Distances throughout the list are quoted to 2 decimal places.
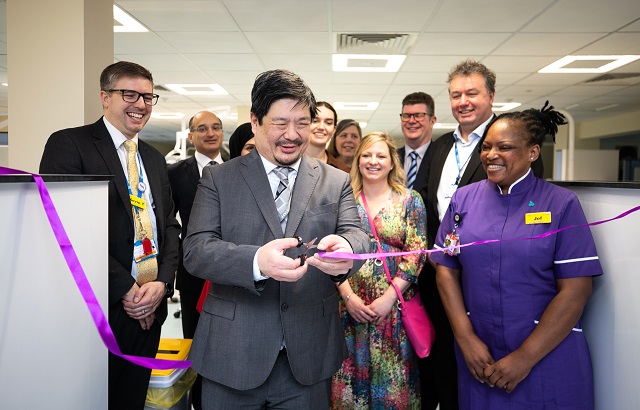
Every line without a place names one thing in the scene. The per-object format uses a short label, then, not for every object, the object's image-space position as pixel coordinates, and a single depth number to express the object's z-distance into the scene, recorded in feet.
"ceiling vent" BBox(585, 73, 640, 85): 24.08
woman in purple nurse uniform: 5.66
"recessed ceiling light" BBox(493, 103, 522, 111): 32.81
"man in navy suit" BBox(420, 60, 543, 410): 8.14
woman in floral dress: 7.59
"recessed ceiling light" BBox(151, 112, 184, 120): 36.72
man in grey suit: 4.99
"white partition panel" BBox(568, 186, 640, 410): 5.17
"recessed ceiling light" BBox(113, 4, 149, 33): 15.23
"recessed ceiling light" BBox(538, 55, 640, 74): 20.53
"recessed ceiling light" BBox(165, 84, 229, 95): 26.76
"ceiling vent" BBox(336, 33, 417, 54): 17.54
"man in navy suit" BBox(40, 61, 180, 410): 6.01
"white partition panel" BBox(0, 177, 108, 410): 3.90
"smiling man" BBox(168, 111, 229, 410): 9.78
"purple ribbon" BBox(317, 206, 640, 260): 4.57
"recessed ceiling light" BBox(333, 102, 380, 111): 32.49
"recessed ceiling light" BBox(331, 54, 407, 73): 20.39
